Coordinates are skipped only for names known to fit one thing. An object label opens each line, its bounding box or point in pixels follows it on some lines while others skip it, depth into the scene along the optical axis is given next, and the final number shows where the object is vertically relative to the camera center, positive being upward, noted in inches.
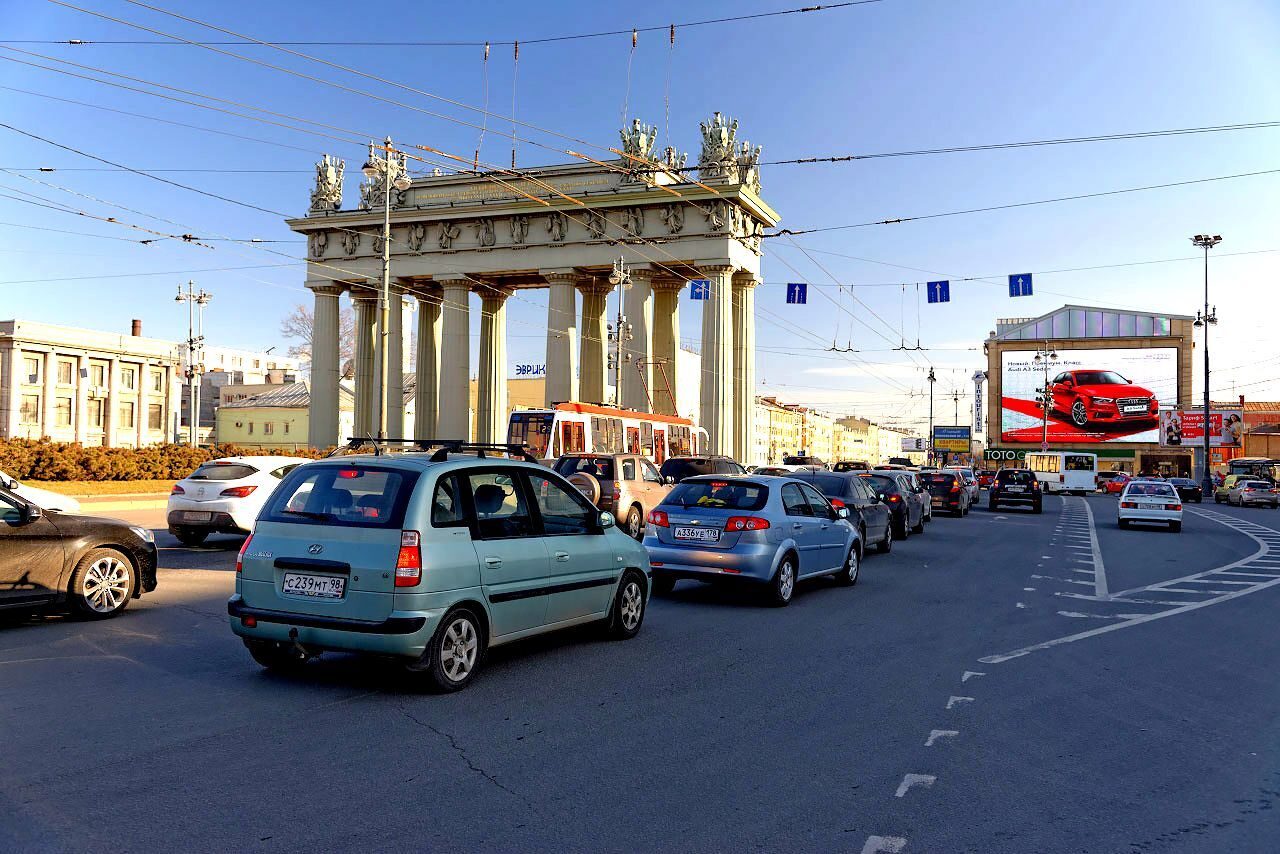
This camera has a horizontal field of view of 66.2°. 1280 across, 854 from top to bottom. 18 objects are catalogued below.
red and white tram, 1095.6 +24.0
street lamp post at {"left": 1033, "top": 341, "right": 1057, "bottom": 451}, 3440.0 +351.2
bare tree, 2817.4 +322.1
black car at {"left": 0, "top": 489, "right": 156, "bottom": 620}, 332.8 -40.0
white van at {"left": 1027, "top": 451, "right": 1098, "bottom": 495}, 2832.2 -58.5
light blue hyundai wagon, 253.1 -30.9
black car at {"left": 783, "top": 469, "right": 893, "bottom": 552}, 676.1 -33.3
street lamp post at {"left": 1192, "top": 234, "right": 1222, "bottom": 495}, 2626.2 +370.0
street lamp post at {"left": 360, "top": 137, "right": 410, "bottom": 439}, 1068.5 +177.7
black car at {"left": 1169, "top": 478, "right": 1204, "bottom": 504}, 2241.0 -83.8
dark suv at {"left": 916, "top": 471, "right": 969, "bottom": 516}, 1338.6 -52.7
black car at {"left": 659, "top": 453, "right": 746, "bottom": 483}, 943.0 -14.9
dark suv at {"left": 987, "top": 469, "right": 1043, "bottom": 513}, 1519.4 -59.0
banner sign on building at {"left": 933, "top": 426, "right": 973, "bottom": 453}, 3860.7 +57.8
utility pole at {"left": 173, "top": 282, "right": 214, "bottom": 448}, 2240.4 +257.3
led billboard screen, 3503.9 +203.9
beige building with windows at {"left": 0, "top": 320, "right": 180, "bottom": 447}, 2965.1 +211.7
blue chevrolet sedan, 432.5 -37.7
